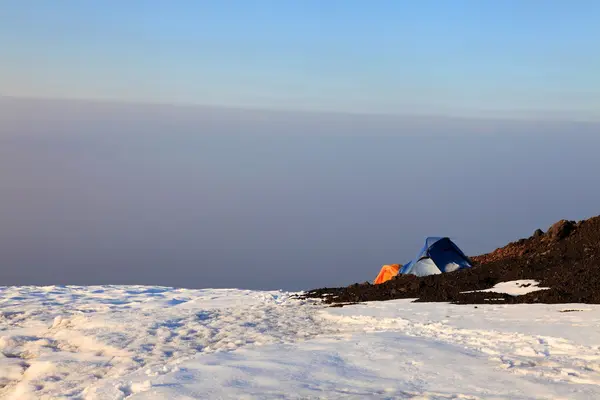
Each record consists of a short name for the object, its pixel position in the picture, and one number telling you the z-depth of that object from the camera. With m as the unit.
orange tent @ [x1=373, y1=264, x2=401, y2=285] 23.44
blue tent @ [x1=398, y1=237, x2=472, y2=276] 22.58
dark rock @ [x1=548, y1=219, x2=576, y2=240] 21.80
